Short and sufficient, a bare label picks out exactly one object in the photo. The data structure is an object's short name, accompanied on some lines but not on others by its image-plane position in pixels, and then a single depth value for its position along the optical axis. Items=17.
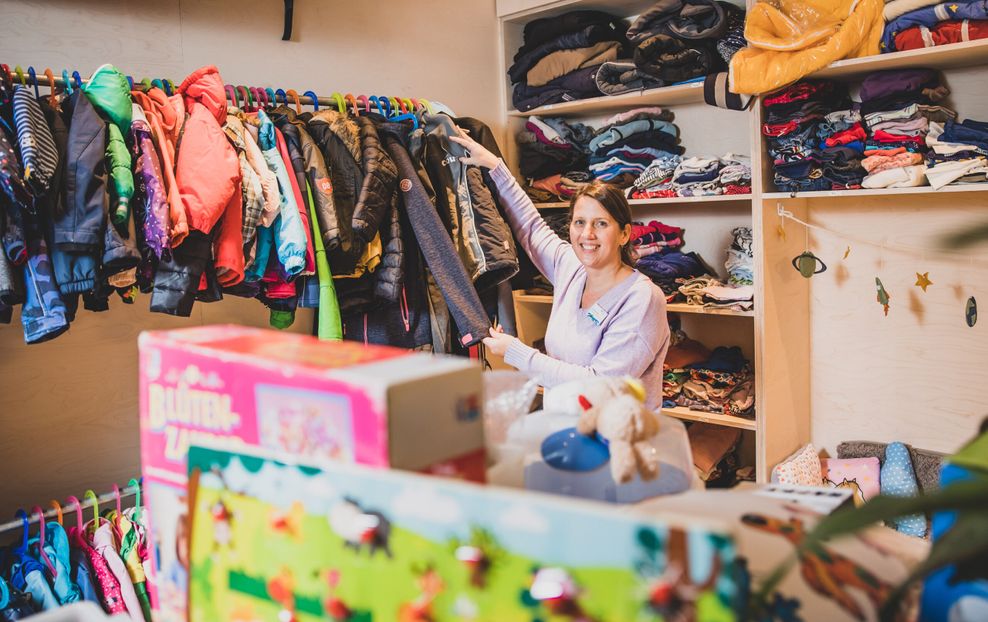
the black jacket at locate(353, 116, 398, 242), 2.24
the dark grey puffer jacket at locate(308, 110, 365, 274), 2.24
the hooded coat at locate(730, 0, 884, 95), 2.57
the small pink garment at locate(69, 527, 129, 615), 1.98
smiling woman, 2.27
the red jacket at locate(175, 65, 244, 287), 1.97
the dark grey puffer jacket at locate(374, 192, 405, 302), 2.35
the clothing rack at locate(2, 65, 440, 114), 1.93
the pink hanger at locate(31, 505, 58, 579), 1.96
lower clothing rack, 1.98
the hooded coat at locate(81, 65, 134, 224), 1.85
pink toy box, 0.52
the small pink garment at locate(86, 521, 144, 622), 1.97
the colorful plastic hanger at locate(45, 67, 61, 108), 1.88
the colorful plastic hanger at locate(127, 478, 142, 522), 2.12
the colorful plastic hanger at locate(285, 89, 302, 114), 2.42
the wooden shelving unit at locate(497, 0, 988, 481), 2.72
